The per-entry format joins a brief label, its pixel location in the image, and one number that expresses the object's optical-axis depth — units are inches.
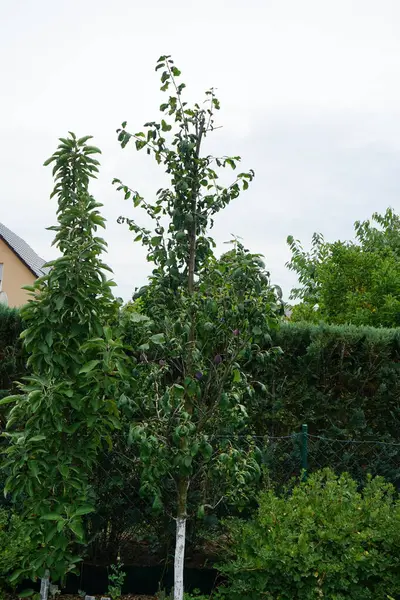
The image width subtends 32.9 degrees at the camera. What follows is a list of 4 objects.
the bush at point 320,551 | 164.2
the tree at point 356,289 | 359.9
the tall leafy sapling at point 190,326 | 162.4
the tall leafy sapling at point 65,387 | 162.2
